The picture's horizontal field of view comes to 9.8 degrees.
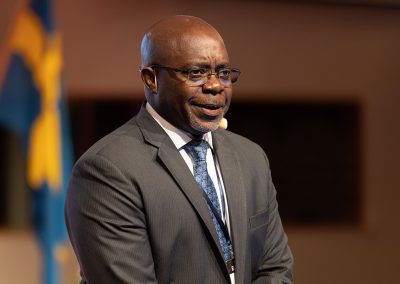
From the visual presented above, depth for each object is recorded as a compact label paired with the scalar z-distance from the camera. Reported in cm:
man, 475
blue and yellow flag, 756
